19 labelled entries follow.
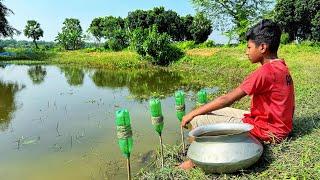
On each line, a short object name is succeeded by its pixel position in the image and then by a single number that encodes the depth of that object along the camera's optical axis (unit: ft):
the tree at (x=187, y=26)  110.79
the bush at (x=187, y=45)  63.73
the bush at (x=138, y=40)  52.33
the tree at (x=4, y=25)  84.49
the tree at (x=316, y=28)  53.10
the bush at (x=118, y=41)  90.47
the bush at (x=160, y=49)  50.62
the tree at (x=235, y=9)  71.19
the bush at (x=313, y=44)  49.67
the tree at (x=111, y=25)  102.83
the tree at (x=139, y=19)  109.02
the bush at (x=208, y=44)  66.21
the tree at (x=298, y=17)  55.82
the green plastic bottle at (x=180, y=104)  10.68
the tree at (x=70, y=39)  103.16
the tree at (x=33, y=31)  126.28
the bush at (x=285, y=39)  59.71
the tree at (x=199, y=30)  101.49
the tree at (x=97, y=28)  123.14
